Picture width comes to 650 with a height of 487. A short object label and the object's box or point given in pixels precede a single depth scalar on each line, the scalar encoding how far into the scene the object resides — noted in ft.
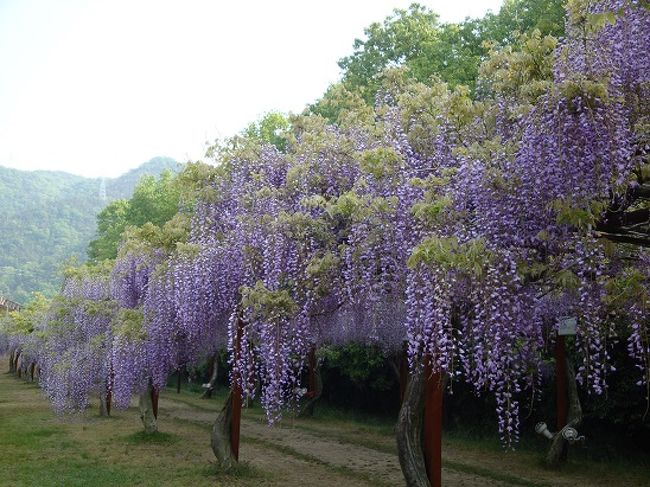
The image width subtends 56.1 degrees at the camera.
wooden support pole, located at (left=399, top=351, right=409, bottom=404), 52.21
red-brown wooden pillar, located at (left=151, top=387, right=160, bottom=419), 47.46
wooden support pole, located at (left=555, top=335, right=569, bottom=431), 39.22
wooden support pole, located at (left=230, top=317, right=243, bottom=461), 34.35
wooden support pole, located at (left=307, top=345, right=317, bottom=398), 64.85
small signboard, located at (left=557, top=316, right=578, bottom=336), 35.70
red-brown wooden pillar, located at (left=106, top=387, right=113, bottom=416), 56.56
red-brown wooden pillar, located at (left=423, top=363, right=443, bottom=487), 24.31
